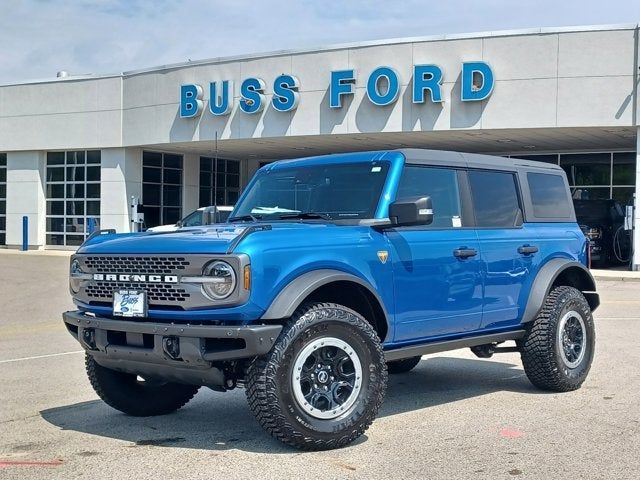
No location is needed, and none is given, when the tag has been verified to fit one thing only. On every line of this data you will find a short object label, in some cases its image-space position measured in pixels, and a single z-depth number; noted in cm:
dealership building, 2422
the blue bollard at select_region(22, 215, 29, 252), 3404
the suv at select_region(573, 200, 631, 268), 2502
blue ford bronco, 539
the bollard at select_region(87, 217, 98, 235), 3300
